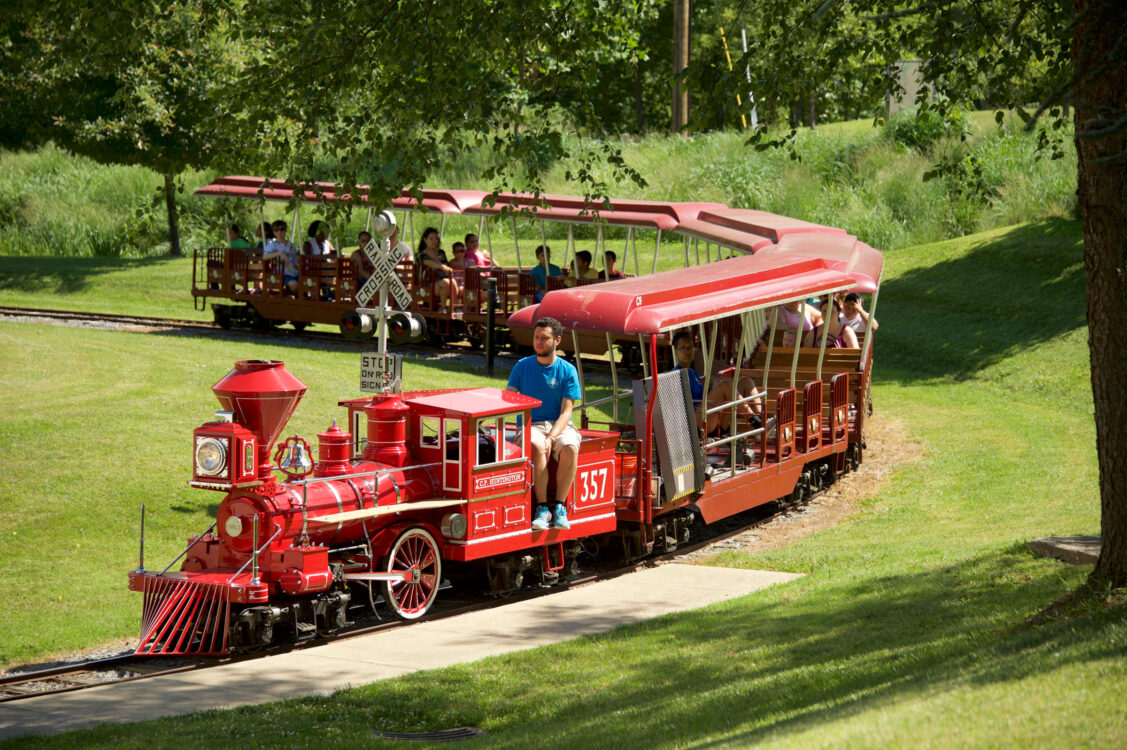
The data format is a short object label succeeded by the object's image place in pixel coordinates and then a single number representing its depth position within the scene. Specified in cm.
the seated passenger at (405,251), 2319
